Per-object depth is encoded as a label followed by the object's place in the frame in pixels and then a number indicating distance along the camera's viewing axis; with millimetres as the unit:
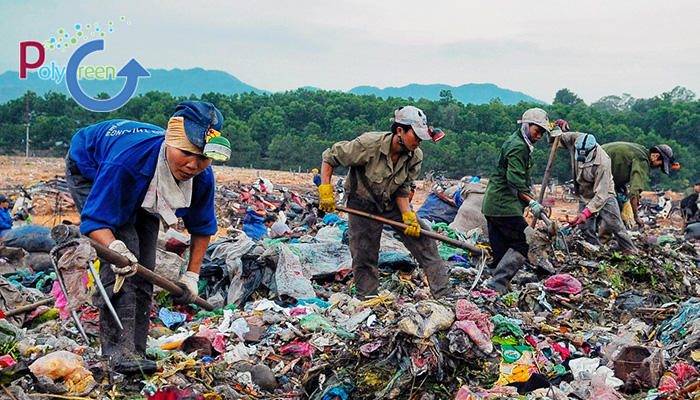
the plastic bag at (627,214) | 7344
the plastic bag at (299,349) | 3617
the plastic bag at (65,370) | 2576
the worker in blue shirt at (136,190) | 2580
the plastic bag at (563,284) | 5285
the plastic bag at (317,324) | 3760
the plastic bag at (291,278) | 4883
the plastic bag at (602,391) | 2770
